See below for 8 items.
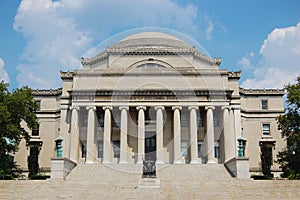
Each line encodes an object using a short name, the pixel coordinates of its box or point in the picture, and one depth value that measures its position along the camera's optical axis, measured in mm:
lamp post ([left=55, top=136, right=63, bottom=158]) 36219
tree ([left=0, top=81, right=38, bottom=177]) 40375
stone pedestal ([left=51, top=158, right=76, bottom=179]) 34750
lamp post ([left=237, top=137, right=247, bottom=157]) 36281
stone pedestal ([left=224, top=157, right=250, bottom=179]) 34781
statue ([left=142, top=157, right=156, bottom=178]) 30336
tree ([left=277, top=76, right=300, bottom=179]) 39344
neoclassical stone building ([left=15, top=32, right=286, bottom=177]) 47281
